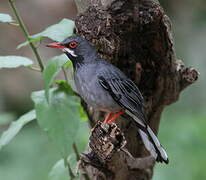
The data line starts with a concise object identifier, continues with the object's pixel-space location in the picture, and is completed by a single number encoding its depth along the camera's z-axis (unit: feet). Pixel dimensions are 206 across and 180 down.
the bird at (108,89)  25.20
